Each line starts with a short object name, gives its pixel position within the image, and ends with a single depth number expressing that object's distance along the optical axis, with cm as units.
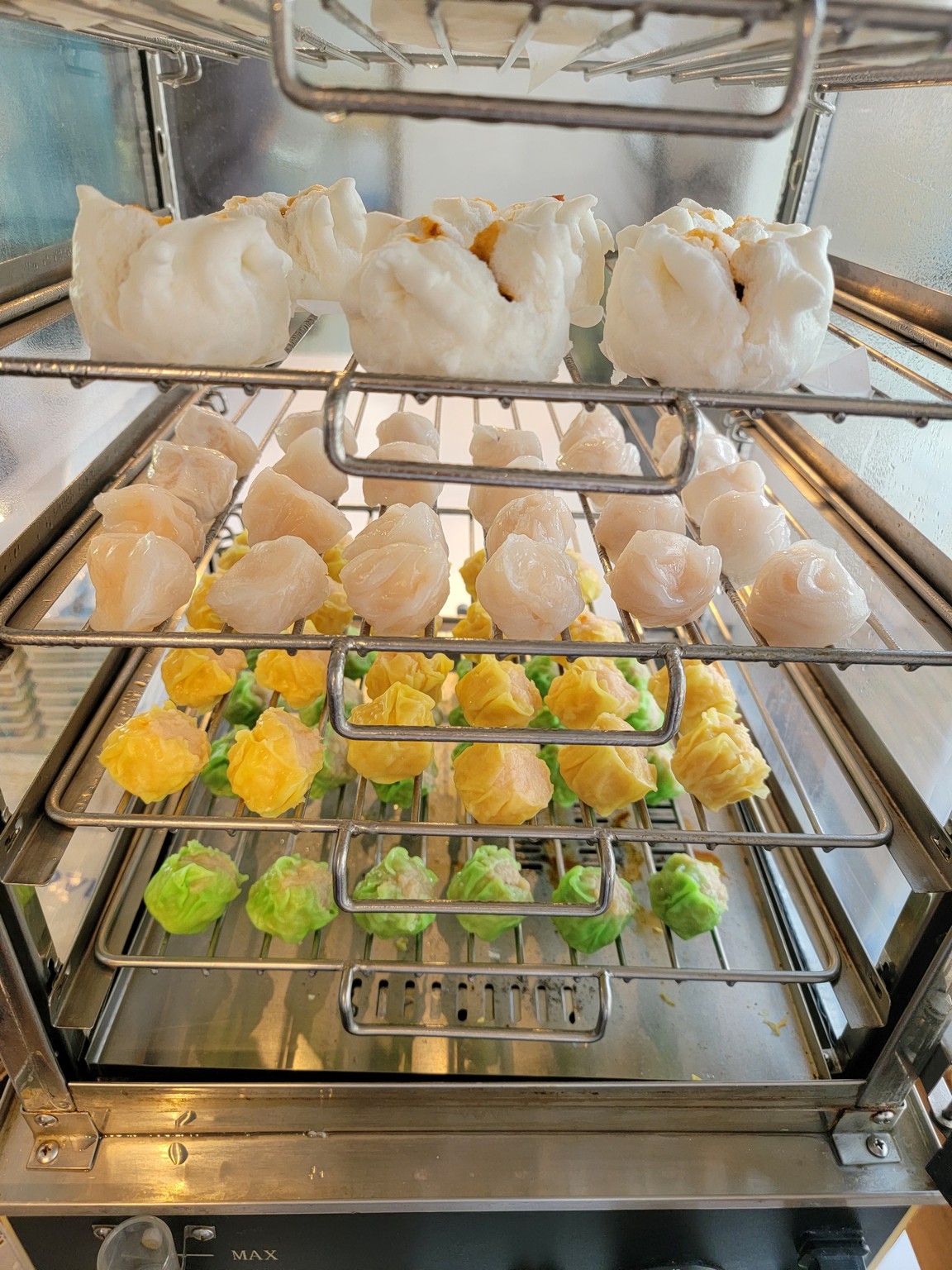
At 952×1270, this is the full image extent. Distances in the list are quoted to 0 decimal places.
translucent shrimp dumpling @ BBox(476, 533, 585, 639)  27
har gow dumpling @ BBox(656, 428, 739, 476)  34
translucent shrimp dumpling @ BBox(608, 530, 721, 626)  28
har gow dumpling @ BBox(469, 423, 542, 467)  35
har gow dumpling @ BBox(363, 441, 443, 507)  34
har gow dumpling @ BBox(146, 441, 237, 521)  33
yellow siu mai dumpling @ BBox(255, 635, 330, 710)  37
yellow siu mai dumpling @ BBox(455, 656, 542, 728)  34
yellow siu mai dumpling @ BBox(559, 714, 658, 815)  33
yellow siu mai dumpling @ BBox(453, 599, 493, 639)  40
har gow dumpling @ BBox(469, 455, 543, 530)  33
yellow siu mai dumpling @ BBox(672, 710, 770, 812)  33
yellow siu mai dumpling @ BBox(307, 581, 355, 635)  39
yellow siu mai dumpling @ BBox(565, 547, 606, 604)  44
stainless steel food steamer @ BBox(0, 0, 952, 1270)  25
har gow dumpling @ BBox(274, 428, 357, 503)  35
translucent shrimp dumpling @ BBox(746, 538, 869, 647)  27
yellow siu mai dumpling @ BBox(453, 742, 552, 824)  33
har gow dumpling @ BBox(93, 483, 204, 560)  29
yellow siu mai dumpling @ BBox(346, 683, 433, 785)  34
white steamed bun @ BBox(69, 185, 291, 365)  21
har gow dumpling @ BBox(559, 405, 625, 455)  39
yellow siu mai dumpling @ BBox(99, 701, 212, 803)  30
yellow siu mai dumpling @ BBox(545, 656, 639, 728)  35
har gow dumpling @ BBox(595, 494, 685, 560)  32
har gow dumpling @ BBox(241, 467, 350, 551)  33
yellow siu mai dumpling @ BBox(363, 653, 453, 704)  37
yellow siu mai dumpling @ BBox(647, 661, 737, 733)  37
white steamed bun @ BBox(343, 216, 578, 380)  21
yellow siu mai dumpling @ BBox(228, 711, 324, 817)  32
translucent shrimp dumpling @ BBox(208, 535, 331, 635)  28
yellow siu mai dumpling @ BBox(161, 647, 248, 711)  37
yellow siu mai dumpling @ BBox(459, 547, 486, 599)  43
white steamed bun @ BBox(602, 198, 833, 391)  22
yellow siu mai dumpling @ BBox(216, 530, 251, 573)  43
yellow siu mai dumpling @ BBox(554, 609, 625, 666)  40
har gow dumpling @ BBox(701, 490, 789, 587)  31
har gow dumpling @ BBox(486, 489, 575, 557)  31
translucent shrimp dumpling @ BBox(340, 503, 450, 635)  27
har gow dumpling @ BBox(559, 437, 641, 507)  36
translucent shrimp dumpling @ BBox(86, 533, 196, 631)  27
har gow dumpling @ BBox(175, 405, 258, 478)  36
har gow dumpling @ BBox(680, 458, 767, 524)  33
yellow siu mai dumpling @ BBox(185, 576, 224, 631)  38
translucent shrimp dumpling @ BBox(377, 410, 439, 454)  38
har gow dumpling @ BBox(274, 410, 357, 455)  38
